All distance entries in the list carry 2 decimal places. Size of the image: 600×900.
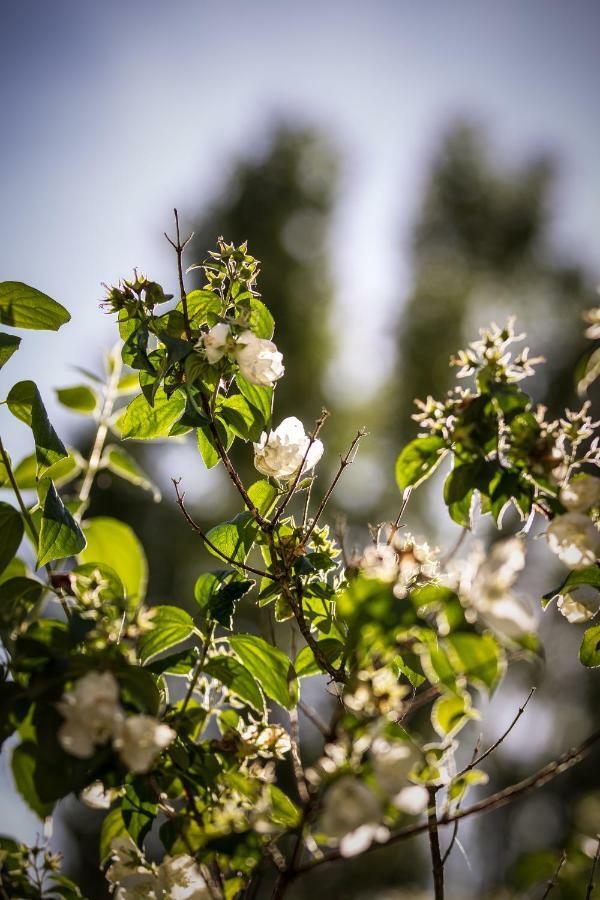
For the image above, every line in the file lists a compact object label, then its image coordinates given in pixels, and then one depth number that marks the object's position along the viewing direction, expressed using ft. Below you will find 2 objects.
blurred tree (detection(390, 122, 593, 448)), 30.73
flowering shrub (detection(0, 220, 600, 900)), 2.05
